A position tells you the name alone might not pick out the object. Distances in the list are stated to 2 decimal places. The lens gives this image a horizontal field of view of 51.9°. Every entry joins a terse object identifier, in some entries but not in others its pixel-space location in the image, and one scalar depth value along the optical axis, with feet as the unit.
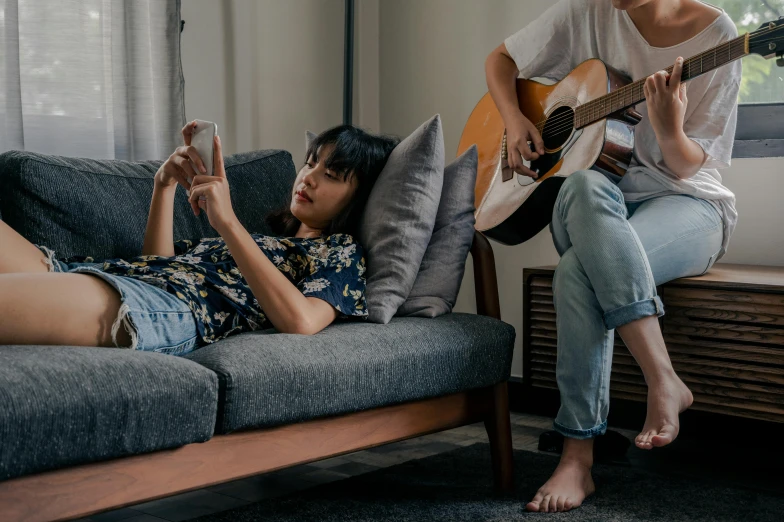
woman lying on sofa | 4.08
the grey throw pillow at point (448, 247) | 5.68
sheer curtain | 7.07
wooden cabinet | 5.67
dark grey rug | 5.20
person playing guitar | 5.11
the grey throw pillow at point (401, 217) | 5.41
